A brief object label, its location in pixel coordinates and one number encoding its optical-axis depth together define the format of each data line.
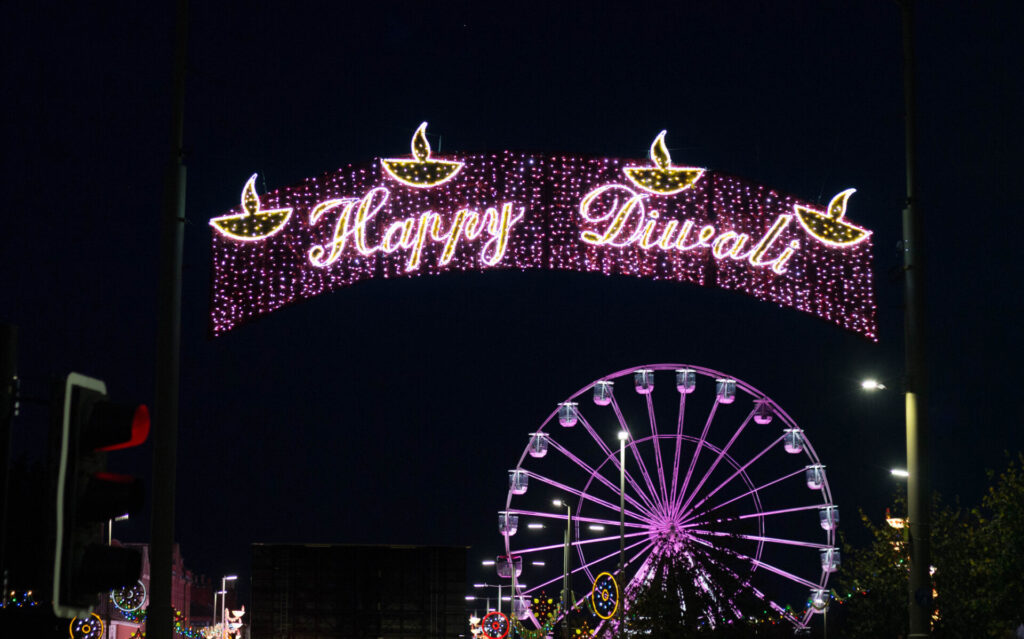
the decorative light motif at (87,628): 40.22
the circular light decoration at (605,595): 41.22
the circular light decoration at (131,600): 51.55
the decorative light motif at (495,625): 48.59
